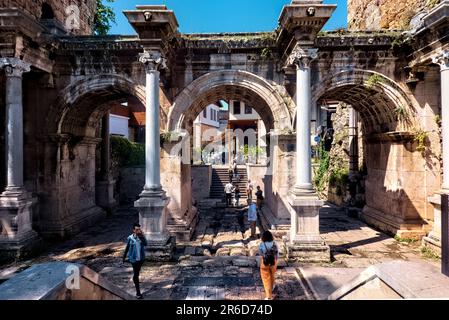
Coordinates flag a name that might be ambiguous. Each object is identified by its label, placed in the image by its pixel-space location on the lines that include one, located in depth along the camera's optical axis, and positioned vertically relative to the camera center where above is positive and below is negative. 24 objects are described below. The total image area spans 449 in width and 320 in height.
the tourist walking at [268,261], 5.50 -1.89
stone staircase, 19.86 -1.34
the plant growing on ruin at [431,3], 8.62 +4.82
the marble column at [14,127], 8.18 +1.12
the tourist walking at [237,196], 16.21 -1.88
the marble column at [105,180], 14.24 -0.82
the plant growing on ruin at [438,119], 9.12 +1.34
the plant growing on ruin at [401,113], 9.41 +1.61
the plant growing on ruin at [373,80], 9.44 +2.70
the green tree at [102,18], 18.67 +9.86
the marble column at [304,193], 7.91 -0.87
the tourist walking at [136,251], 5.95 -1.83
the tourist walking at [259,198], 12.01 -1.50
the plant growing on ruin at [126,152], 17.78 +0.74
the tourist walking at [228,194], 16.34 -1.77
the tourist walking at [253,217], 9.72 -1.84
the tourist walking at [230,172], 20.93 -0.68
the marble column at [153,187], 8.08 -0.68
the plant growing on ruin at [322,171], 18.39 -0.59
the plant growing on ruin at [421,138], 9.20 +0.75
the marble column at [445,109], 7.52 +1.39
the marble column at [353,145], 13.77 +0.81
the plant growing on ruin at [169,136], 9.73 +0.94
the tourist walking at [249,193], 14.53 -1.55
